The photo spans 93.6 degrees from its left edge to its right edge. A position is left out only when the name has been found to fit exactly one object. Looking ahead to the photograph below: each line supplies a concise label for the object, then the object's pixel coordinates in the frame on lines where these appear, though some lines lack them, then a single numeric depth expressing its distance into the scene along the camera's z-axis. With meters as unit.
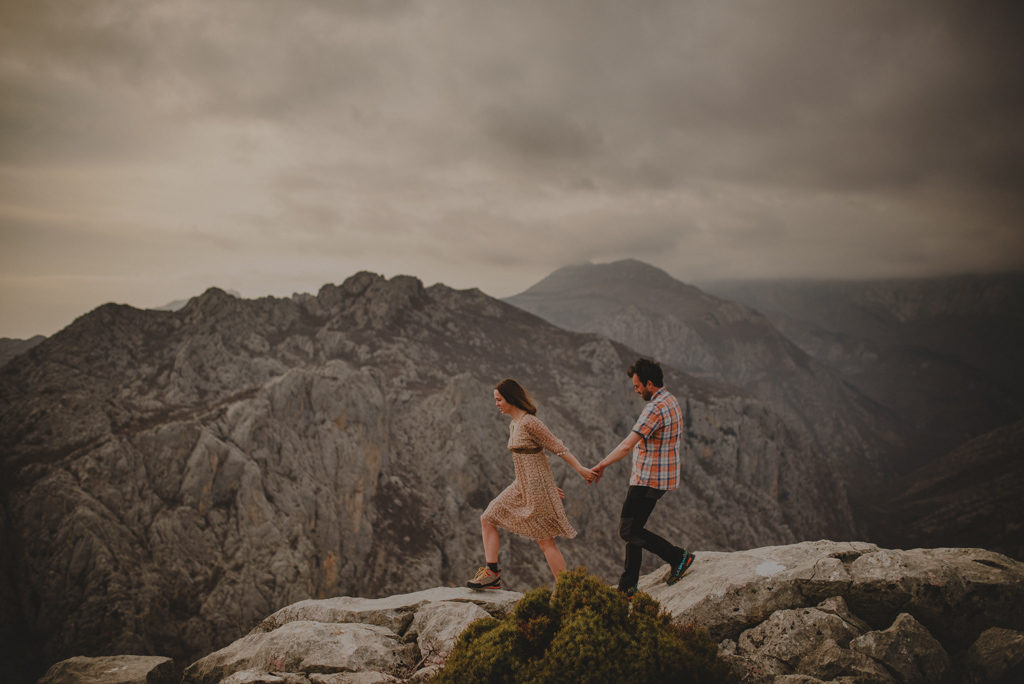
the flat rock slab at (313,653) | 7.88
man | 8.16
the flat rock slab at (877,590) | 7.48
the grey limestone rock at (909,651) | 6.68
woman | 8.52
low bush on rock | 5.94
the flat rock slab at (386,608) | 9.57
